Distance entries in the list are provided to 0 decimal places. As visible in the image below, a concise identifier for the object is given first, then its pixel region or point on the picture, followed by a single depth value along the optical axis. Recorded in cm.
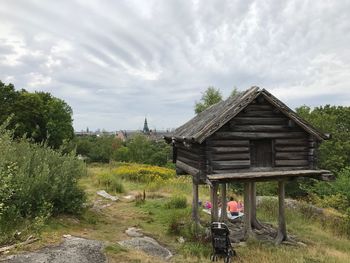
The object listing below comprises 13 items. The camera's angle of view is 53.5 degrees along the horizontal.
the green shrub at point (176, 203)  1760
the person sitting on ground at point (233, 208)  1579
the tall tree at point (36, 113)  4078
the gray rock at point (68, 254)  799
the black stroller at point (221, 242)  990
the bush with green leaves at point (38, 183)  1039
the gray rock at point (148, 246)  1038
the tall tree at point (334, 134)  3784
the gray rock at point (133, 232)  1250
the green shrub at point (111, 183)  2279
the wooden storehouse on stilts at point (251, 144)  1073
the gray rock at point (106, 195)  2014
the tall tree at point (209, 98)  4161
